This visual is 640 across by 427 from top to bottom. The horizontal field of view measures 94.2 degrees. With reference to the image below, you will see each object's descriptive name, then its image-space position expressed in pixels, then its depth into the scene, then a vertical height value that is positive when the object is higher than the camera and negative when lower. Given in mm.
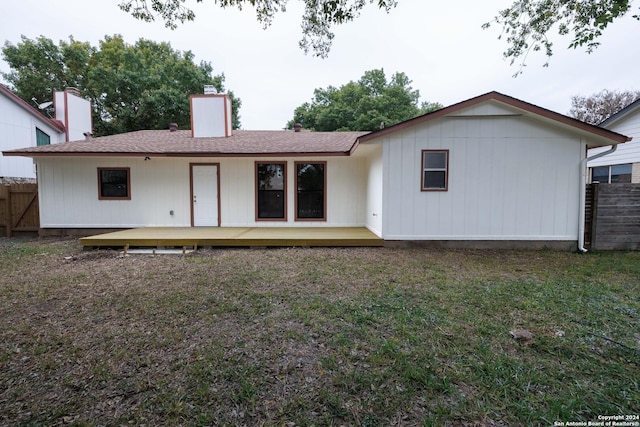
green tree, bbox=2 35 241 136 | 18719 +7621
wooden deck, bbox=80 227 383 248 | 6852 -963
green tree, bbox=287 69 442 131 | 23891 +7965
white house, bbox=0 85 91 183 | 11445 +3141
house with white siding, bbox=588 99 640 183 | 9477 +1436
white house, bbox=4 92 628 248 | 6500 +552
